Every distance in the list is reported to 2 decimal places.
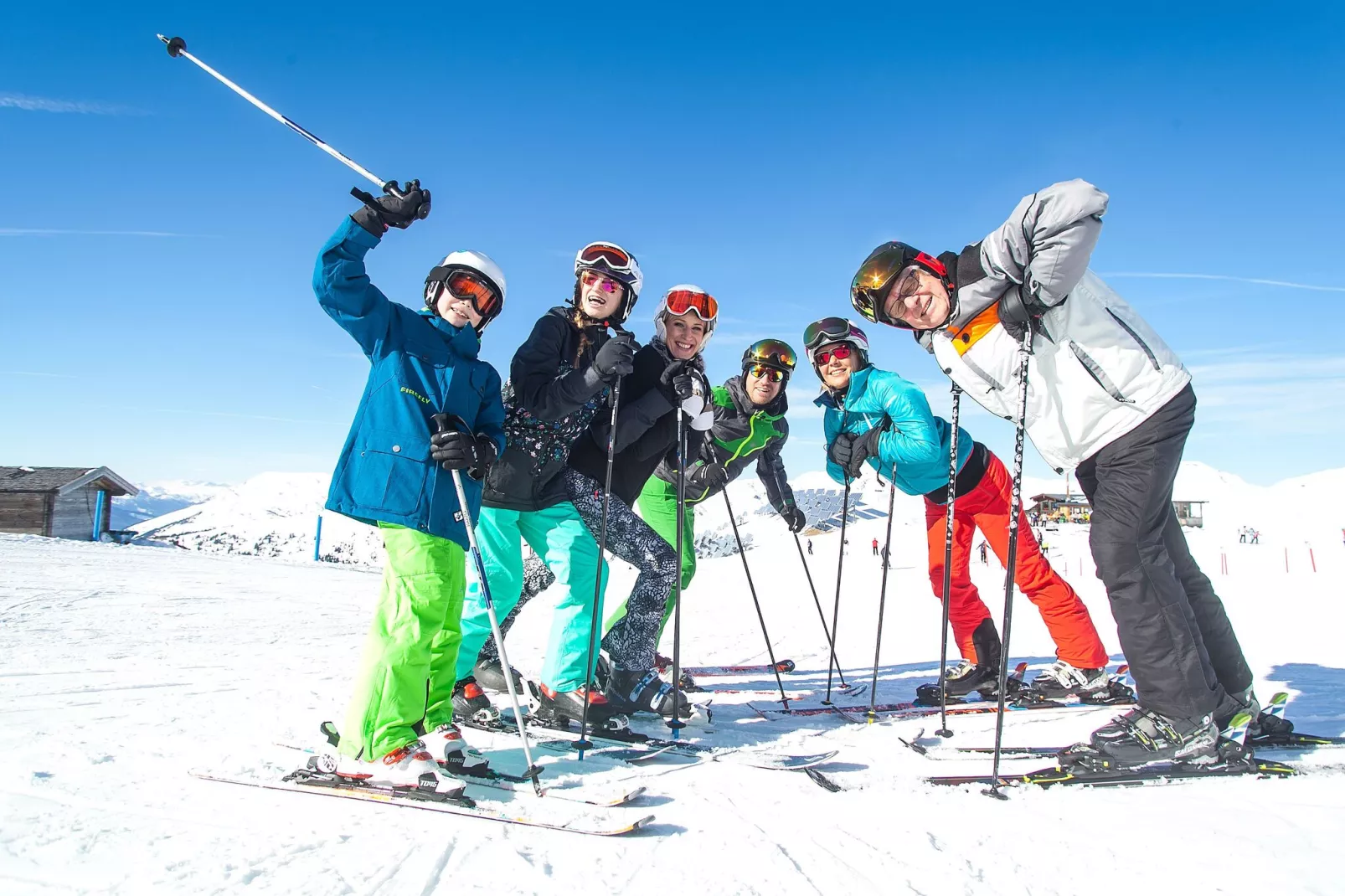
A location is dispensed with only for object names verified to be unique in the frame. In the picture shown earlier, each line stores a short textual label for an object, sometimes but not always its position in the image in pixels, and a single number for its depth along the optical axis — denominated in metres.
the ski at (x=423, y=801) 2.22
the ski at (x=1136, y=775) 2.79
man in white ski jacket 2.94
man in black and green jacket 5.39
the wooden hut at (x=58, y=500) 24.98
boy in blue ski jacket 2.66
